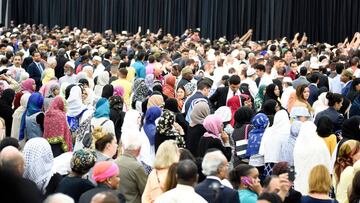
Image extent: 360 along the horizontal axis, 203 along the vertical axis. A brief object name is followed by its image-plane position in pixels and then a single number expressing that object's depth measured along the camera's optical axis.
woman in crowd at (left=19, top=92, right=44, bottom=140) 14.75
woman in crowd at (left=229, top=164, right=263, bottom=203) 8.50
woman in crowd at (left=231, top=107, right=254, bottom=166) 13.53
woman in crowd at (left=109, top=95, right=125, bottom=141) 15.30
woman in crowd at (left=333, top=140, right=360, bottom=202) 10.06
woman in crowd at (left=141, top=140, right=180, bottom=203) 9.13
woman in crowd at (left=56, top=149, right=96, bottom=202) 8.36
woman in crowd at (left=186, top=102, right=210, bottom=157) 13.92
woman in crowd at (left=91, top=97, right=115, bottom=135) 14.03
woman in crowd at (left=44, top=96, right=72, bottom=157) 13.98
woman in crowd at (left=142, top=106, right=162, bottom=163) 13.50
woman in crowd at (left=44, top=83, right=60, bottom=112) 15.69
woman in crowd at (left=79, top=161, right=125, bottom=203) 8.21
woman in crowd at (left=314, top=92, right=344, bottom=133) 15.04
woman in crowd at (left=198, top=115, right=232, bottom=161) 12.55
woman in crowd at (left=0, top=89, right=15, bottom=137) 16.34
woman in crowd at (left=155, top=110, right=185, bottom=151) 12.82
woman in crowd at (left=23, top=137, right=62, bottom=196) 9.48
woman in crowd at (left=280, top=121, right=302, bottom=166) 13.10
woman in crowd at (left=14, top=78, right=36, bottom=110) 18.12
